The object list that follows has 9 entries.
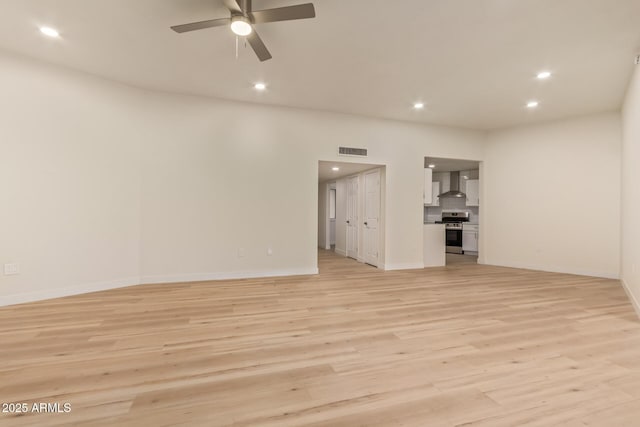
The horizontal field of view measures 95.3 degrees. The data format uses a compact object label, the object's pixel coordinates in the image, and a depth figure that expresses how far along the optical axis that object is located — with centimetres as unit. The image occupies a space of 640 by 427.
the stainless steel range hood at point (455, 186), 894
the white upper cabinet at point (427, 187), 643
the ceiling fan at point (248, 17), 236
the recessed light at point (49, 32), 310
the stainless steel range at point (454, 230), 870
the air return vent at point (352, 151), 569
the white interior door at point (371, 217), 634
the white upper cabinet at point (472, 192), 855
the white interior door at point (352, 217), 742
